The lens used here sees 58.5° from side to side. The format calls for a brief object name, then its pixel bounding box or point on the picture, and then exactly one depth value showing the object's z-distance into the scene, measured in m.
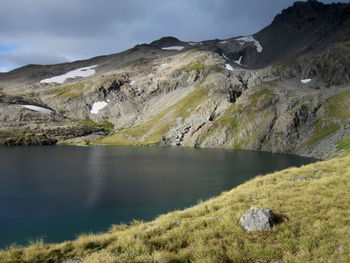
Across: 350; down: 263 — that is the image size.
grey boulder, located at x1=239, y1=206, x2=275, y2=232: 15.09
